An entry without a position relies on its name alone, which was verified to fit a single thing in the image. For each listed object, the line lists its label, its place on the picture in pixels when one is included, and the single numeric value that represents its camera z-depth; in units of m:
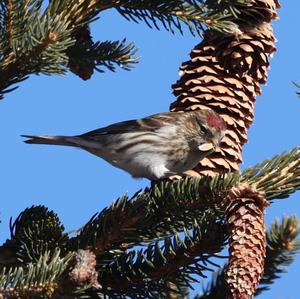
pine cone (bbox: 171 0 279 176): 6.14
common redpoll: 7.01
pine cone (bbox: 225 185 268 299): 3.78
